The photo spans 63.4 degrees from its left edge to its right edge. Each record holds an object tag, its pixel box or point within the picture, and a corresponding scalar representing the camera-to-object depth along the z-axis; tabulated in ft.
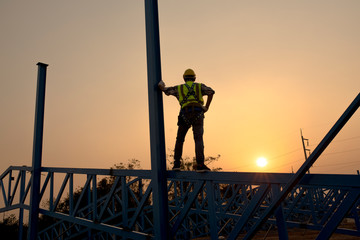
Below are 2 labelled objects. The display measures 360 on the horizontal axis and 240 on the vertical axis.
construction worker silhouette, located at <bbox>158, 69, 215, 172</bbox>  17.03
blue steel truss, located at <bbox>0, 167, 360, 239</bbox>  10.21
